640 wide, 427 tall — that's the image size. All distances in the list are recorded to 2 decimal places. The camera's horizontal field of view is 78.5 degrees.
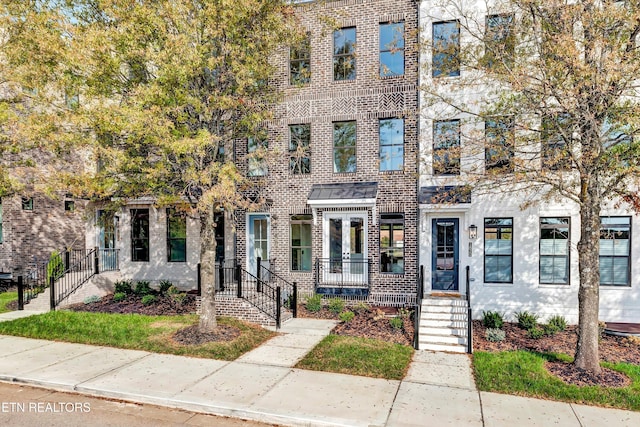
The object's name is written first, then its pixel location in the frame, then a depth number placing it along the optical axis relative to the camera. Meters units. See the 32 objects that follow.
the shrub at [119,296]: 13.47
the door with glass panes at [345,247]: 12.73
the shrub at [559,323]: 10.09
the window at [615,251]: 10.63
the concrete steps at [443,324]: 9.08
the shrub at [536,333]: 9.63
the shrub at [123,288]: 14.26
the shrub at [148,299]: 12.89
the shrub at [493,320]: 10.29
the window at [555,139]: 7.28
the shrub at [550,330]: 9.88
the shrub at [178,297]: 12.82
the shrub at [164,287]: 14.20
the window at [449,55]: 8.48
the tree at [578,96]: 6.70
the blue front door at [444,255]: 11.90
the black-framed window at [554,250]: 11.06
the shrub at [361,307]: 11.86
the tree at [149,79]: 7.91
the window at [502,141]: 7.73
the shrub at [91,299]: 13.28
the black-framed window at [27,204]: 16.30
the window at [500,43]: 7.93
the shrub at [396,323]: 10.23
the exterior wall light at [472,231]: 11.18
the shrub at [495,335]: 9.35
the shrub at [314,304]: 12.09
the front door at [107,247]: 15.29
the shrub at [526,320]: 10.16
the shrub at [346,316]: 11.17
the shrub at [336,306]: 11.82
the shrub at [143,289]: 14.09
